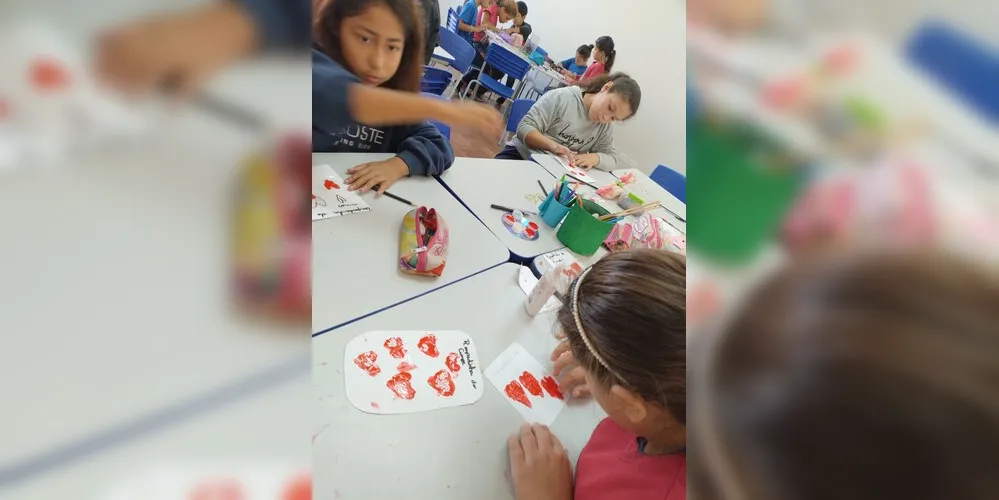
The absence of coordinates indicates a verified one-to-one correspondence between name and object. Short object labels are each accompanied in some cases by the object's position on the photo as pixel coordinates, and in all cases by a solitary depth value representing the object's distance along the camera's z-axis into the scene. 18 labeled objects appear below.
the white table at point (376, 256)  0.88
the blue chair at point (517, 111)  2.14
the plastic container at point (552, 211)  1.37
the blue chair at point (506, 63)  3.84
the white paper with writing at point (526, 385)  0.85
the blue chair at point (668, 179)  2.05
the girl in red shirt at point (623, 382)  0.61
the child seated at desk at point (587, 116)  2.18
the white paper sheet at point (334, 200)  1.02
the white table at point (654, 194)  1.85
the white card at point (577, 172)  1.96
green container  1.28
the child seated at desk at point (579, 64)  4.14
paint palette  1.29
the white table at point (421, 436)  0.67
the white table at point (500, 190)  1.27
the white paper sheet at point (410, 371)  0.76
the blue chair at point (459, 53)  1.70
